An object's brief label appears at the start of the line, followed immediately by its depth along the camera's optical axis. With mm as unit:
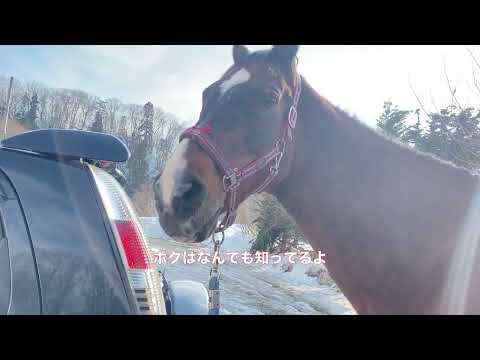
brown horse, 1548
